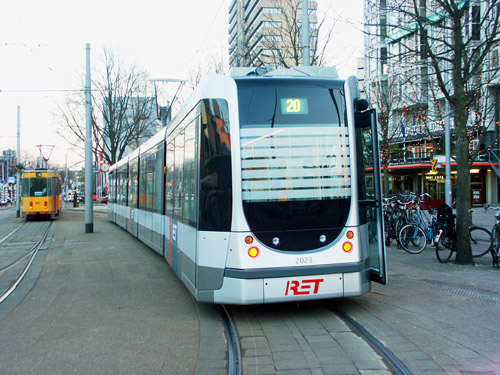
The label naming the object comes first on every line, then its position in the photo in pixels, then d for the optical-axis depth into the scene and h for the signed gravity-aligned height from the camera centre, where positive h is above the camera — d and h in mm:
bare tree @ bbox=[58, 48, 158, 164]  36656 +6843
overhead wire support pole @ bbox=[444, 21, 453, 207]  16925 +1372
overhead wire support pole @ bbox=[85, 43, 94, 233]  18938 +1251
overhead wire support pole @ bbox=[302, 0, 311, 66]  12605 +4370
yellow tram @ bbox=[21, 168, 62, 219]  26469 +222
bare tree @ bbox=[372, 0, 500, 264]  8797 +2583
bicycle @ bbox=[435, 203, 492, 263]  9476 -924
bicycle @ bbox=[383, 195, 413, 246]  11914 -691
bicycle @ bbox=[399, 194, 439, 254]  11125 -1046
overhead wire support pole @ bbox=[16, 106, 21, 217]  31659 +3937
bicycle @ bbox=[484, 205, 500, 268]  8539 -981
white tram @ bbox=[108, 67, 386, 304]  5434 +38
